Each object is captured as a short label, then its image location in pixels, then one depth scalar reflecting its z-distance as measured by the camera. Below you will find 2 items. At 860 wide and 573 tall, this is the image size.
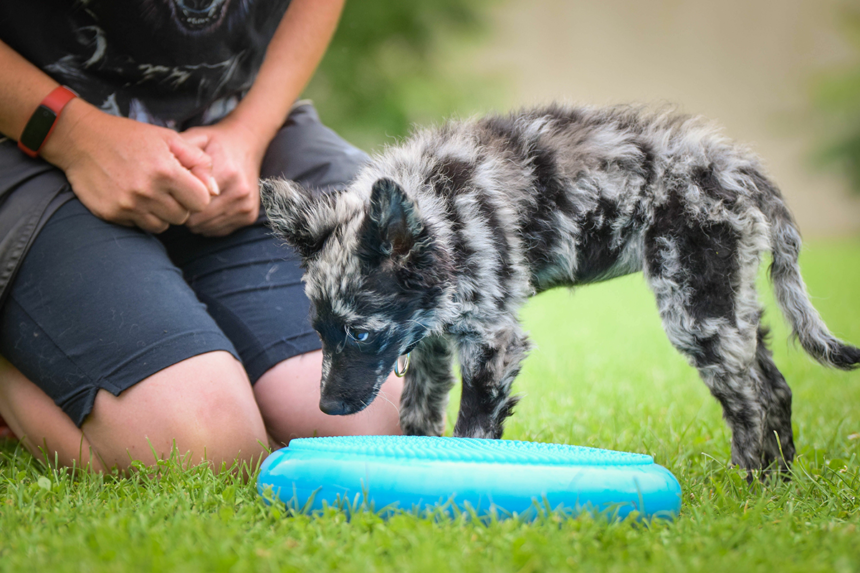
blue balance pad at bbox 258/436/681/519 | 2.00
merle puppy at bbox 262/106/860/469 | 2.63
